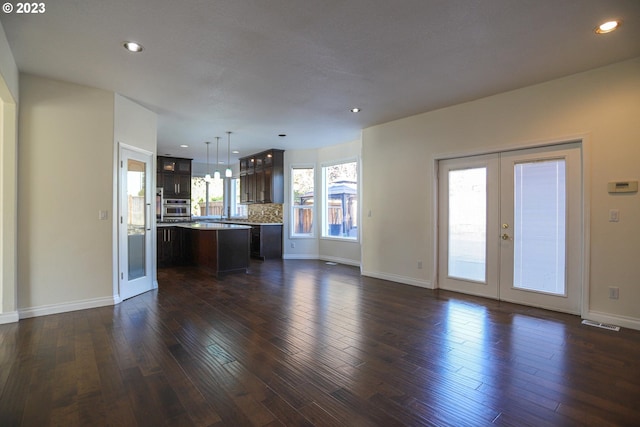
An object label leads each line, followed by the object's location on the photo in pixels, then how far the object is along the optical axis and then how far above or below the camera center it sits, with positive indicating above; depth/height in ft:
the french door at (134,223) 14.29 -0.54
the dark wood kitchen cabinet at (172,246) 23.06 -2.59
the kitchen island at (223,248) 19.36 -2.34
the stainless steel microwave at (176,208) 29.32 +0.35
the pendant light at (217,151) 22.08 +5.32
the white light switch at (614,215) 11.09 -0.13
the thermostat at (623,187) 10.74 +0.86
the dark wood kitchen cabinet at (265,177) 26.78 +3.03
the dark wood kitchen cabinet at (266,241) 26.27 -2.47
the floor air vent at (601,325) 10.76 -3.98
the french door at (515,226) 12.28 -0.65
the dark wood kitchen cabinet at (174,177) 29.22 +3.29
